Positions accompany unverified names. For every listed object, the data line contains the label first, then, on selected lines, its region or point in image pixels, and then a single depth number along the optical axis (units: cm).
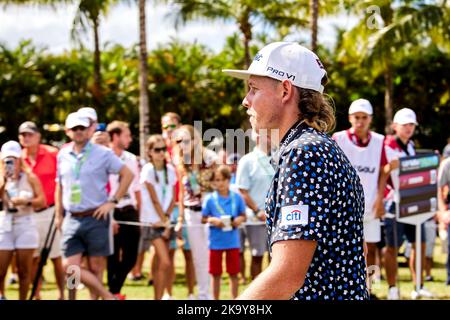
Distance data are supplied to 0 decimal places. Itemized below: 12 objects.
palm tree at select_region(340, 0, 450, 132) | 2383
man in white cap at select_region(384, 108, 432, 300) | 980
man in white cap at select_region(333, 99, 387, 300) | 929
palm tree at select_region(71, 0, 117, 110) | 1988
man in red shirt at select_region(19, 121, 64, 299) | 990
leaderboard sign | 973
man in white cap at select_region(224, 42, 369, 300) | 276
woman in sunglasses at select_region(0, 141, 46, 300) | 895
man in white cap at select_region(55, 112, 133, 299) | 830
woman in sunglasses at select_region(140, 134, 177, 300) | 948
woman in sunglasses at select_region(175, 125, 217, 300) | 956
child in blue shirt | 923
